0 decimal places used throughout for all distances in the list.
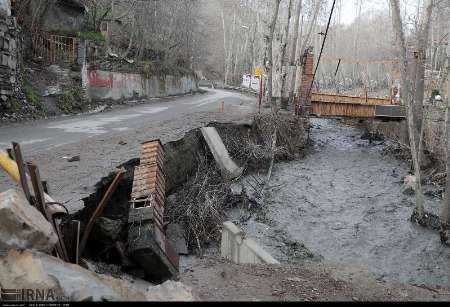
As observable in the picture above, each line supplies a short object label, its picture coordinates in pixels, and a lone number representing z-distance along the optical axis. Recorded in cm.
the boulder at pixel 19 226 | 359
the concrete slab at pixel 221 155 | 1291
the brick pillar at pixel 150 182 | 708
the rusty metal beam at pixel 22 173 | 445
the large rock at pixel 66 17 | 2312
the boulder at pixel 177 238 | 823
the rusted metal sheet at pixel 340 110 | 2020
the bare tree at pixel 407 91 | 1023
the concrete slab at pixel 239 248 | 716
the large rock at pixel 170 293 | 373
